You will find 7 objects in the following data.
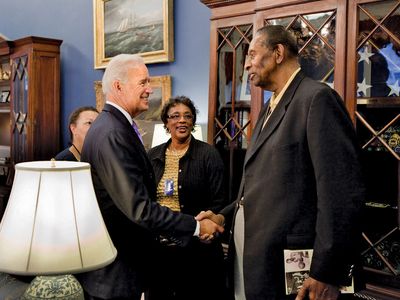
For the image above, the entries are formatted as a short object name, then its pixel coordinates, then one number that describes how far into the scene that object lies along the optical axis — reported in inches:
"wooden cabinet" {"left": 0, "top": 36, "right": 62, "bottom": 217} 193.8
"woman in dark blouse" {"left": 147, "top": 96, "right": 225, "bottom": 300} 110.6
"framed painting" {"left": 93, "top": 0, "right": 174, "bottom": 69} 157.2
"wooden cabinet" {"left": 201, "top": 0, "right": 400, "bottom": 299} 82.7
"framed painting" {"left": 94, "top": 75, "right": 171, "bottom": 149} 158.2
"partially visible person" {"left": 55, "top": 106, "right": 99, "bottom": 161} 121.8
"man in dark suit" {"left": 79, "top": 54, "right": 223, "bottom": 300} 70.4
